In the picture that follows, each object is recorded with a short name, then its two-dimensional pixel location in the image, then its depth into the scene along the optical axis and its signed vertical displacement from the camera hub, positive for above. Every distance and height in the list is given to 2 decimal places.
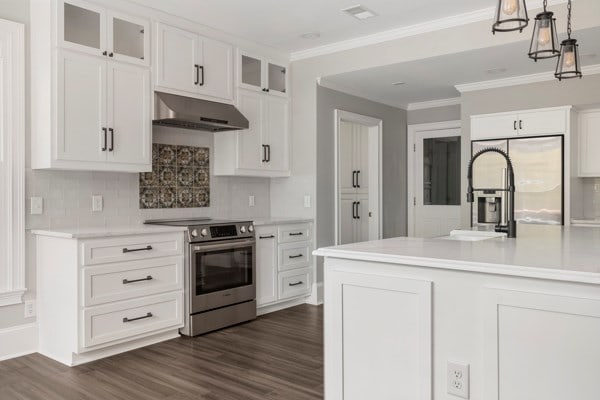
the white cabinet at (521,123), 5.02 +0.75
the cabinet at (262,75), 4.90 +1.24
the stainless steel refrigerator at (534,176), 5.04 +0.20
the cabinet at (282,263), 4.76 -0.67
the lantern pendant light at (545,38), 2.46 +0.77
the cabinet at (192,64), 4.14 +1.15
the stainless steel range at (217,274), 4.03 -0.66
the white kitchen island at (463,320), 1.62 -0.45
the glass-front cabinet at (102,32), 3.53 +1.22
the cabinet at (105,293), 3.37 -0.70
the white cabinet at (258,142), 4.88 +0.54
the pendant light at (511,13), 2.03 +0.74
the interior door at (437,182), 6.67 +0.17
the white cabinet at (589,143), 5.10 +0.53
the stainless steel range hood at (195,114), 4.04 +0.69
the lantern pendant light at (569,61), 2.82 +0.76
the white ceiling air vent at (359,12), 4.05 +1.51
